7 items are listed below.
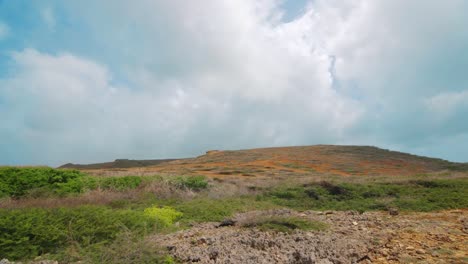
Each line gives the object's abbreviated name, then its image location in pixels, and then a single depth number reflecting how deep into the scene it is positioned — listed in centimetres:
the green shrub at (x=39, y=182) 1363
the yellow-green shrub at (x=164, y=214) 872
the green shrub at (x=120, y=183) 1524
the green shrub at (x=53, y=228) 611
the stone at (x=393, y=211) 1041
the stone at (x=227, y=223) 838
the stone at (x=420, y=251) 551
